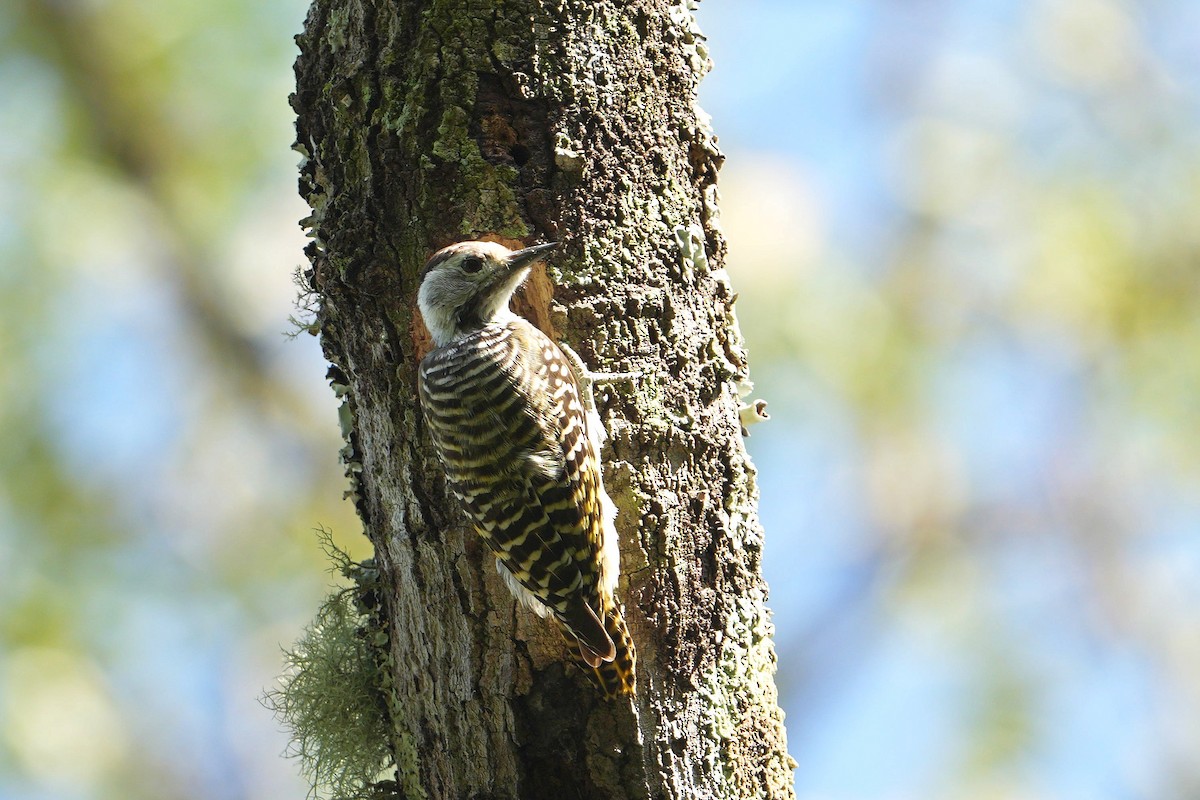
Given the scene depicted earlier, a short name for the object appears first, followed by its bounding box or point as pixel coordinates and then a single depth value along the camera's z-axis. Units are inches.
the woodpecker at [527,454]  294.0
